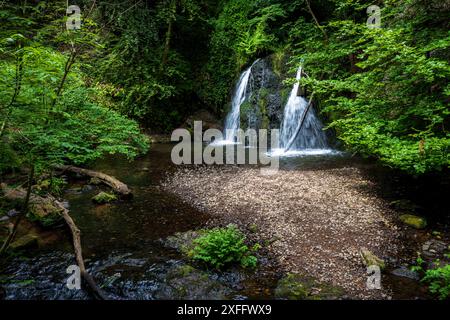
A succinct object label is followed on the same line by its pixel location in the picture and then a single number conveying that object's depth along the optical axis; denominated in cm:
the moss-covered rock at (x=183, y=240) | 529
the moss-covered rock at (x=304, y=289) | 396
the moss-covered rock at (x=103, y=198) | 738
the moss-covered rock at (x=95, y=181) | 862
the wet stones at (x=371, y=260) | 445
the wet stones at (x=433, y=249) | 469
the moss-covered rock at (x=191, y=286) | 409
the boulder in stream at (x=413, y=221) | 552
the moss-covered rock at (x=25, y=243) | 509
